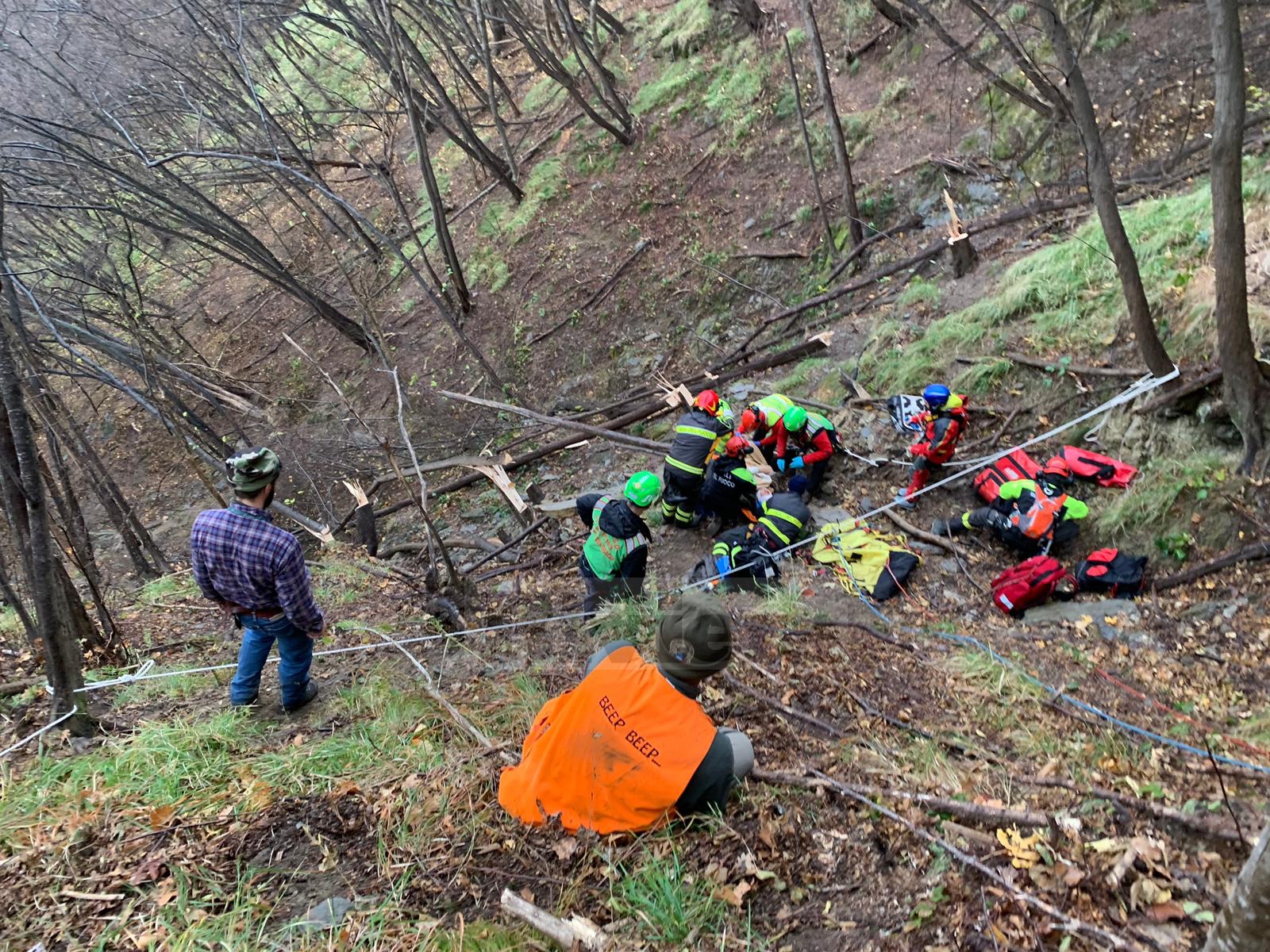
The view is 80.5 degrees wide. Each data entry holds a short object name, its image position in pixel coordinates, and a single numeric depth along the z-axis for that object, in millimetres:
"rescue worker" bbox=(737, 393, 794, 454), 8055
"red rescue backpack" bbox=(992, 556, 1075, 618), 5945
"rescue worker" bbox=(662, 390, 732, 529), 7199
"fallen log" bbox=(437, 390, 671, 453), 9383
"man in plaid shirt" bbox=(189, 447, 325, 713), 3873
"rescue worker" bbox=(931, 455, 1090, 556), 6320
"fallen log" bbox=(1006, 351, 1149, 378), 7031
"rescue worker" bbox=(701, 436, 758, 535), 7391
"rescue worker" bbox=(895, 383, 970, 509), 7141
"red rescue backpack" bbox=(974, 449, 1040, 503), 6867
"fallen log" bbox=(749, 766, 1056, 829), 2855
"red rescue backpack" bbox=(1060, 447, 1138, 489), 6617
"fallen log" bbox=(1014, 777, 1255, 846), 2719
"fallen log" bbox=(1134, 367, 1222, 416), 6236
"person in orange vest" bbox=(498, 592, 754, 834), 2852
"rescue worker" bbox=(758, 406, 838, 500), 7879
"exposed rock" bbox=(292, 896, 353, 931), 2646
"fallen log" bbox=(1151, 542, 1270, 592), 5473
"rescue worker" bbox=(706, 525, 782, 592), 6578
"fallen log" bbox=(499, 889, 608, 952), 2521
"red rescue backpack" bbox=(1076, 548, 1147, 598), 5891
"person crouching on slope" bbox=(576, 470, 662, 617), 5832
